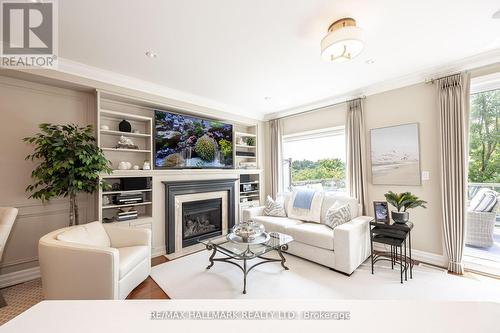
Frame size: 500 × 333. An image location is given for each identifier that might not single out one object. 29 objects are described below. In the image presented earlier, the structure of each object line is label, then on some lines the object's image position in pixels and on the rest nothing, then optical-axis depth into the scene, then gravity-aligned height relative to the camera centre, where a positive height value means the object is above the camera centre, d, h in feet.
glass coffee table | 7.79 -3.08
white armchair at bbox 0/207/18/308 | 6.64 -1.54
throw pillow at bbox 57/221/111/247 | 6.75 -2.10
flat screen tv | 11.22 +1.71
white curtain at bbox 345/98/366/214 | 11.23 +0.87
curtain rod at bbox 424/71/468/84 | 8.87 +3.82
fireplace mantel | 10.93 -1.13
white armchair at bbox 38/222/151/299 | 6.05 -2.79
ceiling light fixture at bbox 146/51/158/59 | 7.75 +4.39
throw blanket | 11.79 -1.70
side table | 8.36 -2.88
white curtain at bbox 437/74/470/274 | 8.50 +0.27
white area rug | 7.20 -4.29
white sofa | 8.46 -3.06
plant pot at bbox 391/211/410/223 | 8.66 -2.05
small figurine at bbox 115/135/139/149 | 10.00 +1.40
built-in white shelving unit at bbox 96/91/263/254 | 9.59 +0.68
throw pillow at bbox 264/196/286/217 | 12.56 -2.36
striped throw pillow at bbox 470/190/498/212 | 9.12 -1.62
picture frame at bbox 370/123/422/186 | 9.89 +0.61
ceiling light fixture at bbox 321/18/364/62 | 5.91 +3.64
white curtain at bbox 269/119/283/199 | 15.55 +0.78
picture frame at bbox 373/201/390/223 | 9.45 -1.97
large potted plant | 7.59 +0.37
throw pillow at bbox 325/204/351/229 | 9.74 -2.24
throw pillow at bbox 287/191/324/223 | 11.28 -2.36
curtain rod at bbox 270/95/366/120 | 11.73 +3.84
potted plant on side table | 8.50 -1.46
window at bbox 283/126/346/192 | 13.08 +0.62
